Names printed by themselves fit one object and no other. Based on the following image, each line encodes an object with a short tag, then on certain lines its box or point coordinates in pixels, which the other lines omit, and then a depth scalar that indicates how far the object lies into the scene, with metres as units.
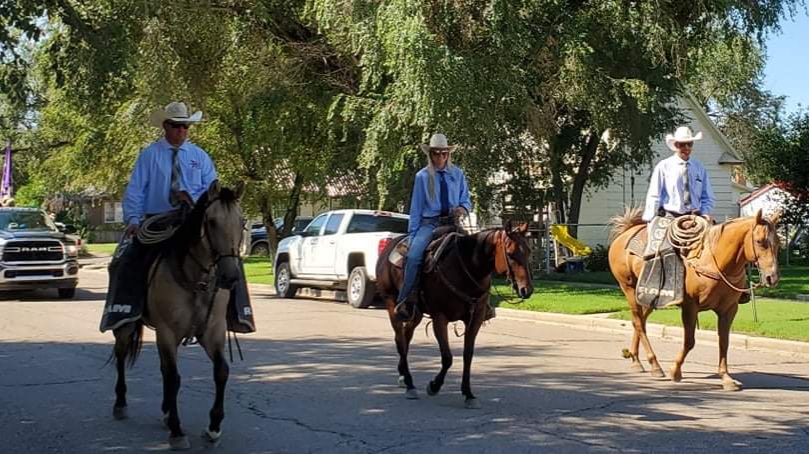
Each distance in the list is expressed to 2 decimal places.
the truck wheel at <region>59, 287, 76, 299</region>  21.52
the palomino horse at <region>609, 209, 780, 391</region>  9.80
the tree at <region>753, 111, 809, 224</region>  30.47
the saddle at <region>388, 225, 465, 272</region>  9.23
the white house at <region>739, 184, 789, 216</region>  32.56
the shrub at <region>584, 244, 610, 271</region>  29.86
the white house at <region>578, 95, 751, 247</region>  39.16
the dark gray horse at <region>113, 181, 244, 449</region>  7.18
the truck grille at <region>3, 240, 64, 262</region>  20.41
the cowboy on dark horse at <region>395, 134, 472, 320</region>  9.62
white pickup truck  19.61
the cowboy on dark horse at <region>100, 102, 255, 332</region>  7.64
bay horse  8.63
